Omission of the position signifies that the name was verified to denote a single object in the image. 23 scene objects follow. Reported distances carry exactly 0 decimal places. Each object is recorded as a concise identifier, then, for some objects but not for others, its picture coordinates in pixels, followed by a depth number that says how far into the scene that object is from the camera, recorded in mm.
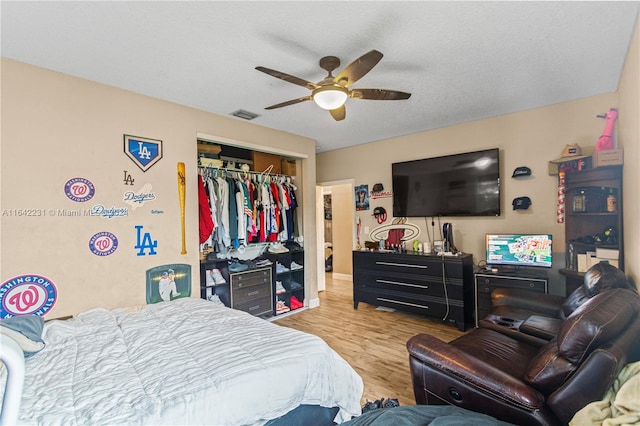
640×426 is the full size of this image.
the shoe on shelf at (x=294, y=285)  4363
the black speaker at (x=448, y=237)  3949
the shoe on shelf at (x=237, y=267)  3657
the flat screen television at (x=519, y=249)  3250
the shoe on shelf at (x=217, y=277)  3531
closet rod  3551
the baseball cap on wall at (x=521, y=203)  3494
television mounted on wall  3732
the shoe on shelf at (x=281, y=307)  4152
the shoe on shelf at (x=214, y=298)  3459
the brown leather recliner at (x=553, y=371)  1249
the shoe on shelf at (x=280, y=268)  4232
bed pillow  1603
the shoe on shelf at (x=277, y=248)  4203
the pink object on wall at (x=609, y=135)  2750
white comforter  1203
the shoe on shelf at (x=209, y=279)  3453
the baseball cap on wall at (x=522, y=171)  3488
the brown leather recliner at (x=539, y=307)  1984
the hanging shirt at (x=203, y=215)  3340
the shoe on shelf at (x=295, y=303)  4383
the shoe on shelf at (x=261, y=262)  3902
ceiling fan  1902
